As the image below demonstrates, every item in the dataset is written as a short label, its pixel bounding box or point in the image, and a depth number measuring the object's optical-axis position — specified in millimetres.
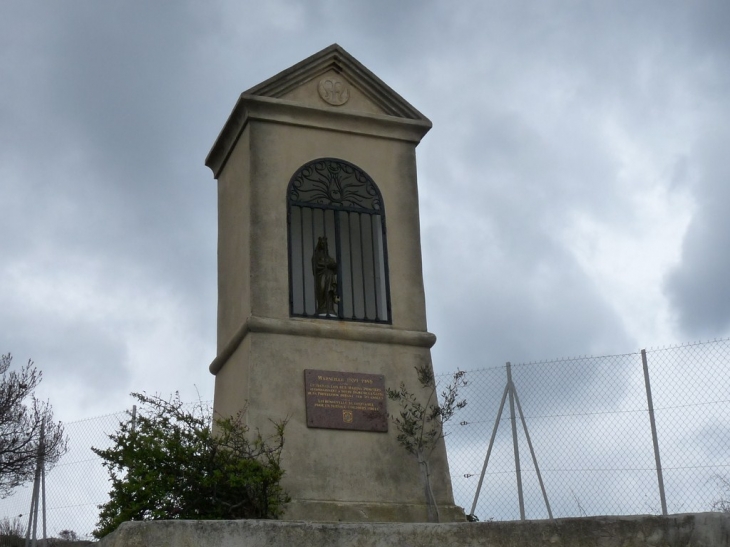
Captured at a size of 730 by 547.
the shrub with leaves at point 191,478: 9109
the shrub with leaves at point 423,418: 10359
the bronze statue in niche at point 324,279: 11167
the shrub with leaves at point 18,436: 16070
